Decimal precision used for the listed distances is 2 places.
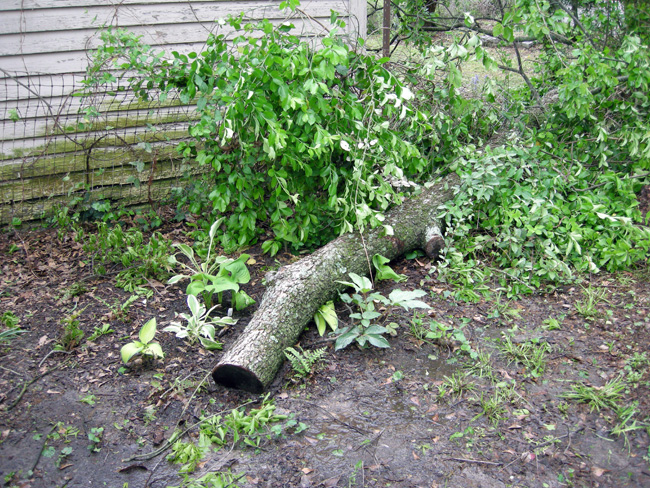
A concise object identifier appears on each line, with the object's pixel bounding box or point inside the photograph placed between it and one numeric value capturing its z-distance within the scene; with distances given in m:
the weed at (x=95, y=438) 2.68
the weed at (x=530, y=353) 3.22
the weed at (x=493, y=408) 2.88
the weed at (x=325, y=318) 3.56
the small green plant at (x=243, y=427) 2.75
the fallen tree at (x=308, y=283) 3.09
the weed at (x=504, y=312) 3.73
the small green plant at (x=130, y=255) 4.12
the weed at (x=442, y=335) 3.42
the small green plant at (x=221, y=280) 3.60
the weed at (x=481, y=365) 3.18
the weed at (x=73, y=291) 3.89
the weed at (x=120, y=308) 3.68
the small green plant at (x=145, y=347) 3.14
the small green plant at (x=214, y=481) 2.48
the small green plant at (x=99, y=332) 3.48
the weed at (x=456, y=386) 3.06
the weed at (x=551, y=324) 3.56
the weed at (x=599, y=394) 2.88
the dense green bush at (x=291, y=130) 3.62
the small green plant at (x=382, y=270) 3.92
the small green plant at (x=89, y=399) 2.97
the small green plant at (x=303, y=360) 3.21
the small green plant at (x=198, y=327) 3.40
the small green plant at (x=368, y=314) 3.36
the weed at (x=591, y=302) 3.65
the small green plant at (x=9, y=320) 3.50
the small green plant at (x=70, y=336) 3.34
